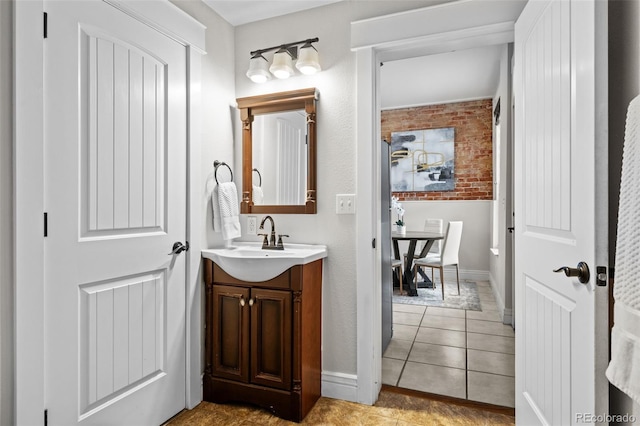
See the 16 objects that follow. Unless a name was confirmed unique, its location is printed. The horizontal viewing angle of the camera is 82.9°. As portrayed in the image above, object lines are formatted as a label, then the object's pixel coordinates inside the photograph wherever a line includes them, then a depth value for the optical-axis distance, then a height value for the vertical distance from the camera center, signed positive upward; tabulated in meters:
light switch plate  2.13 +0.05
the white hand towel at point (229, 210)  2.24 +0.01
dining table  4.45 -0.52
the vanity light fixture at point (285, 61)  2.14 +0.92
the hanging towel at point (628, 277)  0.85 -0.15
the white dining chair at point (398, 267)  4.16 -0.69
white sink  1.90 -0.27
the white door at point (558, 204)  1.10 +0.03
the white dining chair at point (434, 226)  5.18 -0.20
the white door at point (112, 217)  1.42 -0.03
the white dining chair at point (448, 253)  4.37 -0.50
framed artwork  5.47 +0.81
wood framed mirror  2.24 +0.39
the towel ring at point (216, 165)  2.28 +0.30
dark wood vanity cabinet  1.92 -0.71
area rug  4.08 -1.04
